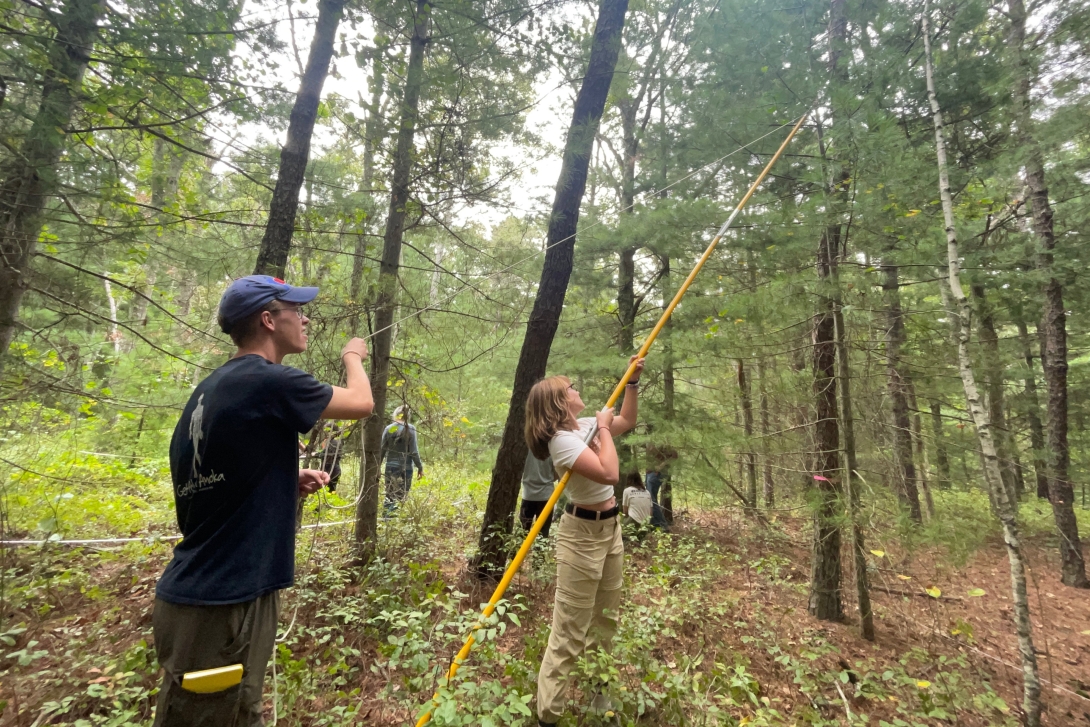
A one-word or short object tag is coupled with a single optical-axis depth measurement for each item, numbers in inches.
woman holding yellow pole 106.5
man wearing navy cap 56.7
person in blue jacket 214.3
